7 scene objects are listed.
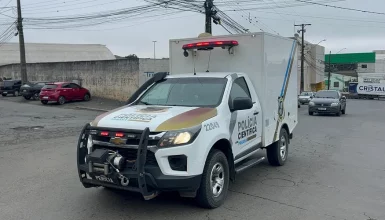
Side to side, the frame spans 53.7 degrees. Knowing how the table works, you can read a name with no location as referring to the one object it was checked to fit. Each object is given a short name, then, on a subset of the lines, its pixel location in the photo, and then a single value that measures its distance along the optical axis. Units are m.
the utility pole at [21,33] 31.36
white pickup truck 4.77
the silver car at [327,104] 23.12
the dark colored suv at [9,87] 33.72
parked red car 26.56
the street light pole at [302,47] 48.67
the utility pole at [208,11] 21.64
